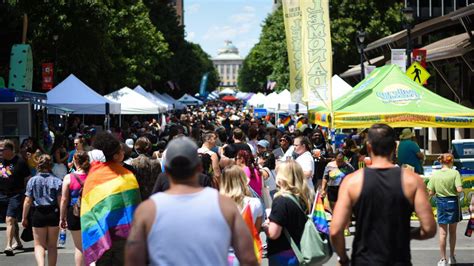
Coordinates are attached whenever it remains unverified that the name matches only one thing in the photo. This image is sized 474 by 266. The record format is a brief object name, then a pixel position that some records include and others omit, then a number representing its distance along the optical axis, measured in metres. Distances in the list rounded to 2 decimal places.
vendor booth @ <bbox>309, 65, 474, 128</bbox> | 15.74
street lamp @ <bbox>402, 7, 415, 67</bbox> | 24.78
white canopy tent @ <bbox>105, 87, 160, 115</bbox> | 31.77
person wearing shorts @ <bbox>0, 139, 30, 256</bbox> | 12.78
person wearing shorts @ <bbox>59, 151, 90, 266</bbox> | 9.02
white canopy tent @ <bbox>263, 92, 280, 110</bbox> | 41.27
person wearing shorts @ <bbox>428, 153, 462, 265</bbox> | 11.27
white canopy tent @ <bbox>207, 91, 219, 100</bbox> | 141.14
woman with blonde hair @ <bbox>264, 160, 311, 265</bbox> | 6.96
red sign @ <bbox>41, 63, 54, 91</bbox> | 32.38
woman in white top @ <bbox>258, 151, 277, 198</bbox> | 11.74
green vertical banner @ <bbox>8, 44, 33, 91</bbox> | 26.78
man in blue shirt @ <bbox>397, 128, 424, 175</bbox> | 14.48
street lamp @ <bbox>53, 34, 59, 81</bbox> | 34.58
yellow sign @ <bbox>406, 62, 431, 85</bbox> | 22.33
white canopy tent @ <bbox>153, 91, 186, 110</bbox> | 59.31
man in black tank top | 5.54
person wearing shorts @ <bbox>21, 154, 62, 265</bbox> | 9.88
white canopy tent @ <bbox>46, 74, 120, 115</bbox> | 26.72
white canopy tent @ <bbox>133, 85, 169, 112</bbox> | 40.58
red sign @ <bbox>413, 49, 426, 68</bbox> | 24.83
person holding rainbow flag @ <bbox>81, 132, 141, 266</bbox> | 7.33
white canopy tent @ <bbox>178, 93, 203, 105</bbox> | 67.88
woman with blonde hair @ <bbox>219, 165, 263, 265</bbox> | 7.41
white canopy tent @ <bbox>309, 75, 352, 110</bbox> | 28.89
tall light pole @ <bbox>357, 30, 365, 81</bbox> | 31.84
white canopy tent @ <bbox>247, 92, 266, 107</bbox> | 50.84
